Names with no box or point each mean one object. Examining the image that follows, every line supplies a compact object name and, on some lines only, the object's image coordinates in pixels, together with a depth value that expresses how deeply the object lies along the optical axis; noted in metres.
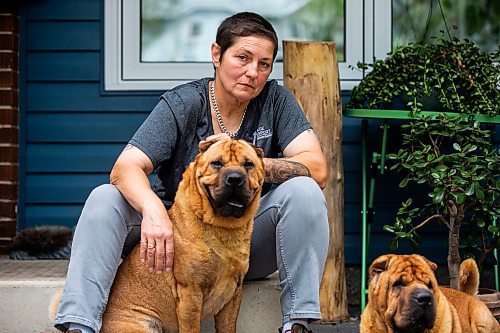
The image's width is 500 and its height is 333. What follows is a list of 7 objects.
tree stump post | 4.38
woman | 2.95
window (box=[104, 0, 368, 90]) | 5.00
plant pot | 4.00
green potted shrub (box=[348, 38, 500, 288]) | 4.15
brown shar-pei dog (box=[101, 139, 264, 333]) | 2.88
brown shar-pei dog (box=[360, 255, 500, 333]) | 3.12
